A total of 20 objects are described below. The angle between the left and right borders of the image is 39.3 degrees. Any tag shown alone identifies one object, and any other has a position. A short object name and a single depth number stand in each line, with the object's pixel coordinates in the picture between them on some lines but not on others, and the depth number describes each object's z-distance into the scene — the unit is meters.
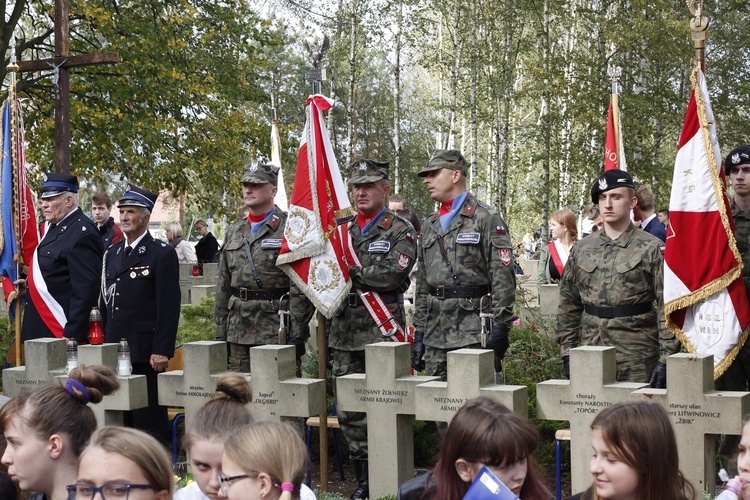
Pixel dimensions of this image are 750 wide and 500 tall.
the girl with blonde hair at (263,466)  3.34
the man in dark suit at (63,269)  7.40
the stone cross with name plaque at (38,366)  6.56
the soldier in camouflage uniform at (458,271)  6.39
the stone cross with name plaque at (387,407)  5.74
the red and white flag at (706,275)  5.84
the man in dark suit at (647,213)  8.97
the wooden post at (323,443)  6.41
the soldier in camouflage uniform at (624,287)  5.97
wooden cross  11.53
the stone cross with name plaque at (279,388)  5.88
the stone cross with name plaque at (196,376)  6.13
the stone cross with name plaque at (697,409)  4.88
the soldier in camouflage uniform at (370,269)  6.93
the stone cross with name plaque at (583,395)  5.10
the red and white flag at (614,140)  12.37
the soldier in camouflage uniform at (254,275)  7.29
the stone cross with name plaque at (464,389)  5.19
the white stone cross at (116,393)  6.24
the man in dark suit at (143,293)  7.16
